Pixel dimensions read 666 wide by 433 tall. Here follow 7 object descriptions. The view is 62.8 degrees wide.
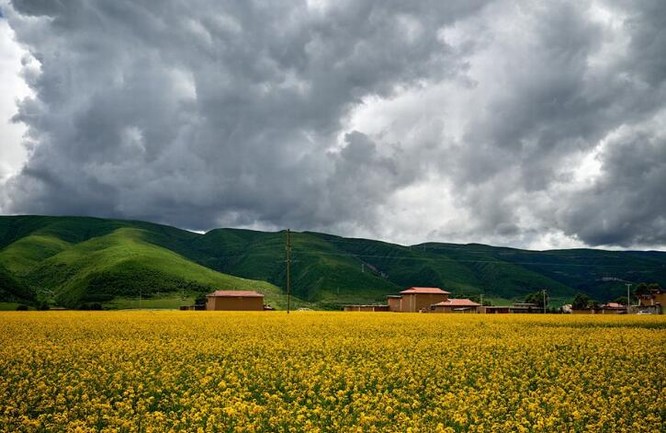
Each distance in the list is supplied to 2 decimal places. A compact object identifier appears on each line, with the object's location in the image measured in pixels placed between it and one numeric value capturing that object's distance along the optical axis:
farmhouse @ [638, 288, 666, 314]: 112.54
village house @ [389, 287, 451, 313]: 131.50
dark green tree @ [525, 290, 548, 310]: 174.70
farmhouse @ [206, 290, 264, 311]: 118.38
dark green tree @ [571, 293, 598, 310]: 158.20
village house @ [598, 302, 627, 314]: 147.70
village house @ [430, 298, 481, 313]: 127.00
